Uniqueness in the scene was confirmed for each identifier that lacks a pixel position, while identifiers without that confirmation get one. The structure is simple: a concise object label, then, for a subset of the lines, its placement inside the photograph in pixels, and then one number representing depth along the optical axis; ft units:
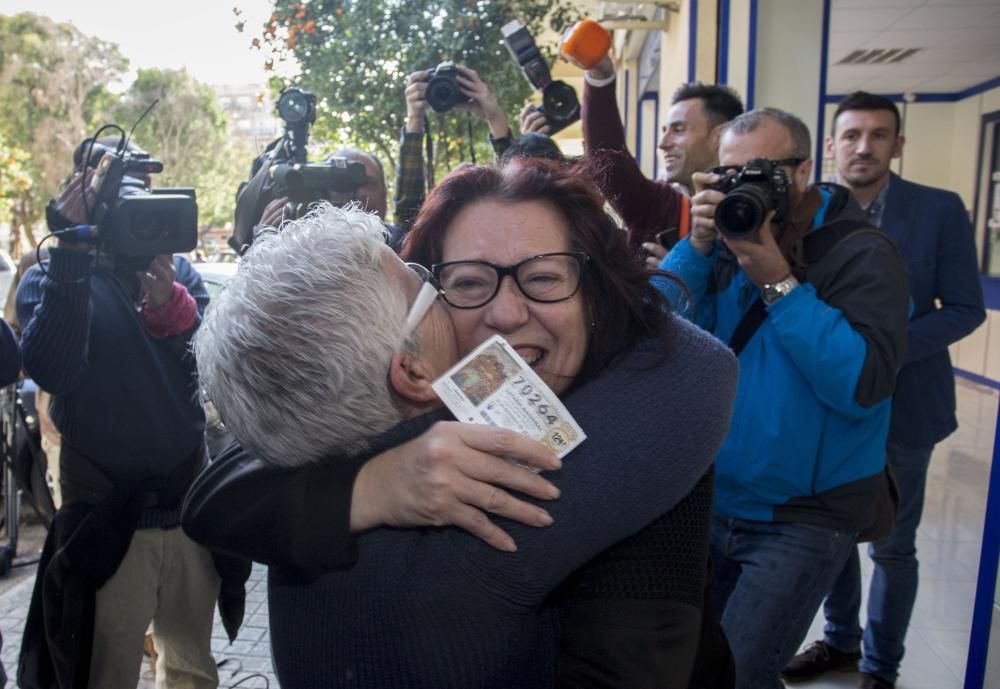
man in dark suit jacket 9.57
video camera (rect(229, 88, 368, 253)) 7.75
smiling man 9.04
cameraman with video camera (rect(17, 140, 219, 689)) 7.63
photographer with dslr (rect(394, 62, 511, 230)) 9.16
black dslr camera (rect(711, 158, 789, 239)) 6.30
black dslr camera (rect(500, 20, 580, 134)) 9.59
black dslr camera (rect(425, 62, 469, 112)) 9.15
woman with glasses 3.19
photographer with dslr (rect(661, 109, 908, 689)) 6.10
